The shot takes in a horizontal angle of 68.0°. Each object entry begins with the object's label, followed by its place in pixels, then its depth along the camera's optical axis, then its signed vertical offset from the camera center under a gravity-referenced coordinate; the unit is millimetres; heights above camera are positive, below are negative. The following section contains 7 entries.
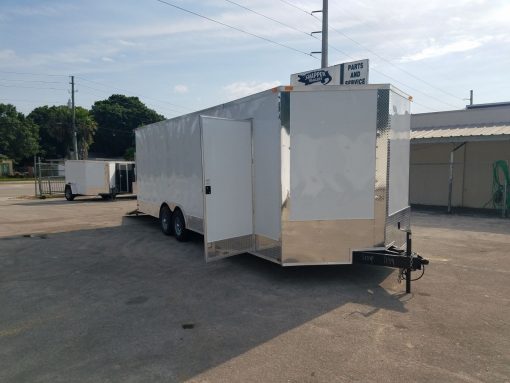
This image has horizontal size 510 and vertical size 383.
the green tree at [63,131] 55406 +4540
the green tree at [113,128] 70812 +6118
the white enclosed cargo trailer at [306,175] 5719 -226
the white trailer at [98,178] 21297 -981
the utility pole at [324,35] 15070 +5097
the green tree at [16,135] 59344 +4024
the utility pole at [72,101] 43688 +7260
